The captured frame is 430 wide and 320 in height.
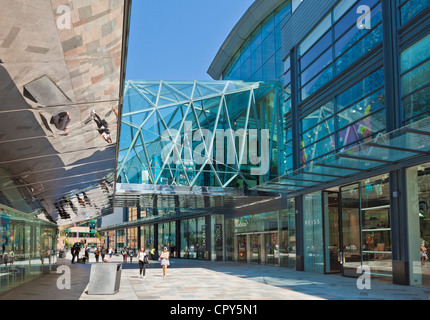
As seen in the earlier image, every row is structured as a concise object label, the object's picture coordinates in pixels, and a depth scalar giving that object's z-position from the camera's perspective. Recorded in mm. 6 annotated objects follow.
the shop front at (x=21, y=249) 15031
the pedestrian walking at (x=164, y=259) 22592
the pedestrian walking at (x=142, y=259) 22438
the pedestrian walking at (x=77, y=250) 41069
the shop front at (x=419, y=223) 16223
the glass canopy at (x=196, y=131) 29641
